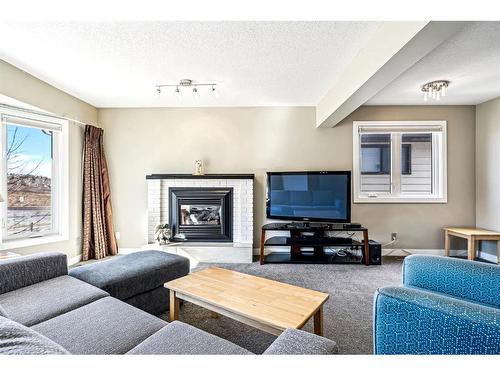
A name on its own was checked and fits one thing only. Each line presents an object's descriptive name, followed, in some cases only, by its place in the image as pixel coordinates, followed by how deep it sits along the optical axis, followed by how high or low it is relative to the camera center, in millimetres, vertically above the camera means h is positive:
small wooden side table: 3141 -643
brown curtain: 3535 -234
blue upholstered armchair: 807 -494
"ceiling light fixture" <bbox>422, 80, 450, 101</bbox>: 2818 +1163
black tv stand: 3328 -776
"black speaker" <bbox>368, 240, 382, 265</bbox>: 3340 -919
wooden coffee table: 1374 -719
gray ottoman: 1811 -692
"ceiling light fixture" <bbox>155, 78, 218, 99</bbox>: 2890 +1228
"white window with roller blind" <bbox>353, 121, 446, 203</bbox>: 3785 +374
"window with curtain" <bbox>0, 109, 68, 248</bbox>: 2822 +126
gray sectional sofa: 871 -691
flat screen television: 3453 -138
